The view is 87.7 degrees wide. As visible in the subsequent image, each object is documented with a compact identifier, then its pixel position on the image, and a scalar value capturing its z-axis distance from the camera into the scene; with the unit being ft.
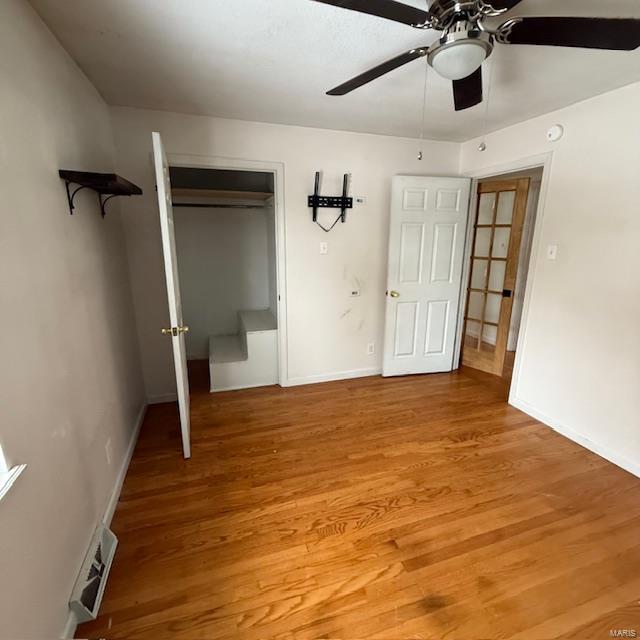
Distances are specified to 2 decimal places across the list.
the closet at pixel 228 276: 10.65
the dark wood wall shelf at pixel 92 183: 4.94
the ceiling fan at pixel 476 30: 3.63
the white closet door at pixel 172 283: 6.08
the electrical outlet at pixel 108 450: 6.00
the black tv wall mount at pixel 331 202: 9.68
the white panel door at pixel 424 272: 10.55
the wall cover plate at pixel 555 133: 7.98
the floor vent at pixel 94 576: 4.21
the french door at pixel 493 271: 10.98
